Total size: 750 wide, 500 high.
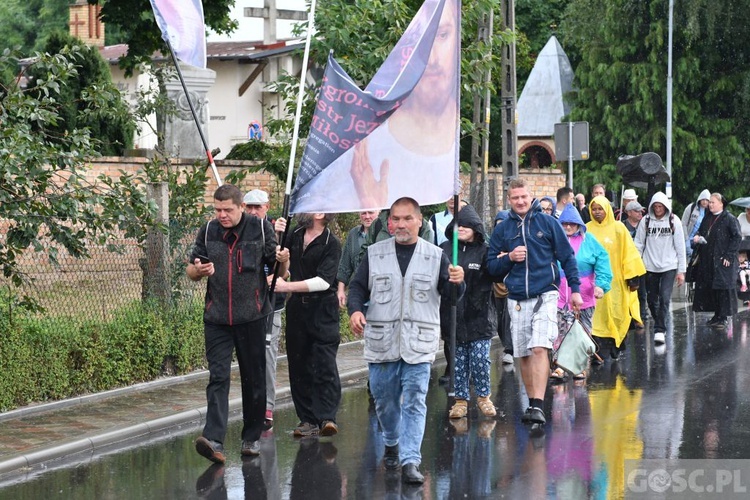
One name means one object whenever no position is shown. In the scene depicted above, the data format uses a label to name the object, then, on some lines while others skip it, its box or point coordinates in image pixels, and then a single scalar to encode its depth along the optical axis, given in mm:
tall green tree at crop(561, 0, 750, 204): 43125
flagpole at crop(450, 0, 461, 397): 8562
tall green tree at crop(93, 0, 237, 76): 23297
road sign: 21750
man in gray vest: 8383
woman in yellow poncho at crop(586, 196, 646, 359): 14672
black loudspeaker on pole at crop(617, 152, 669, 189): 23172
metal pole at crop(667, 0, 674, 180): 40675
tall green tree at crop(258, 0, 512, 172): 17234
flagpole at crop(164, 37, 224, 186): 9406
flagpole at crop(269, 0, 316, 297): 8805
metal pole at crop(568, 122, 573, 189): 21656
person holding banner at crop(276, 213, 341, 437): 10016
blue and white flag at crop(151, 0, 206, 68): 9812
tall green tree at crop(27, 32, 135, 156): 28278
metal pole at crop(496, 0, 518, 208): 21266
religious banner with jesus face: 8711
